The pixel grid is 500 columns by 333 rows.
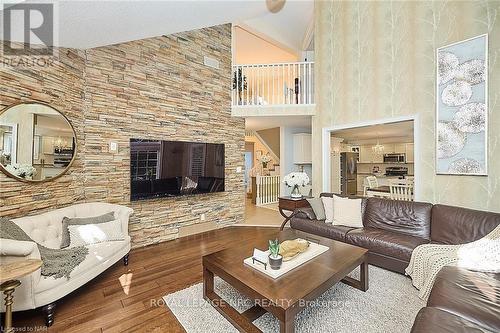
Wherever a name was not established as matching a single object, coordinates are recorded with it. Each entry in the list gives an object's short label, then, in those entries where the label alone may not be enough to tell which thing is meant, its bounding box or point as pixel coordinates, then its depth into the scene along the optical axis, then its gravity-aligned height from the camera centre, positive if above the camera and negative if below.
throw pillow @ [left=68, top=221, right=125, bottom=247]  2.51 -0.74
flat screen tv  3.50 +0.00
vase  4.40 -0.46
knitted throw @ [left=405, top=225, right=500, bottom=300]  1.94 -0.82
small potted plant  1.82 -0.71
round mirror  2.35 +0.30
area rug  1.79 -1.24
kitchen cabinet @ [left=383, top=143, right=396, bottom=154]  8.78 +0.79
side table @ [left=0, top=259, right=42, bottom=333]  1.45 -0.68
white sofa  1.70 -0.86
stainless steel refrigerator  8.13 -0.17
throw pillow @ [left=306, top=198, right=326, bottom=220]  3.58 -0.63
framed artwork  2.75 +0.77
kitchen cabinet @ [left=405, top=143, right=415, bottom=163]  8.17 +0.56
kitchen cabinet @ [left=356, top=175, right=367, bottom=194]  9.38 -0.65
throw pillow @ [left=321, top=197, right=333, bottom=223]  3.49 -0.62
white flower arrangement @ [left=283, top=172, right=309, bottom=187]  4.39 -0.23
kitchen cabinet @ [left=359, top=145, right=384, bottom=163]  9.10 +0.51
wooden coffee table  1.46 -0.83
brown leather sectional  1.29 -0.83
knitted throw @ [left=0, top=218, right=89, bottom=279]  1.92 -0.82
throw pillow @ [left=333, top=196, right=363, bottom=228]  3.28 -0.65
